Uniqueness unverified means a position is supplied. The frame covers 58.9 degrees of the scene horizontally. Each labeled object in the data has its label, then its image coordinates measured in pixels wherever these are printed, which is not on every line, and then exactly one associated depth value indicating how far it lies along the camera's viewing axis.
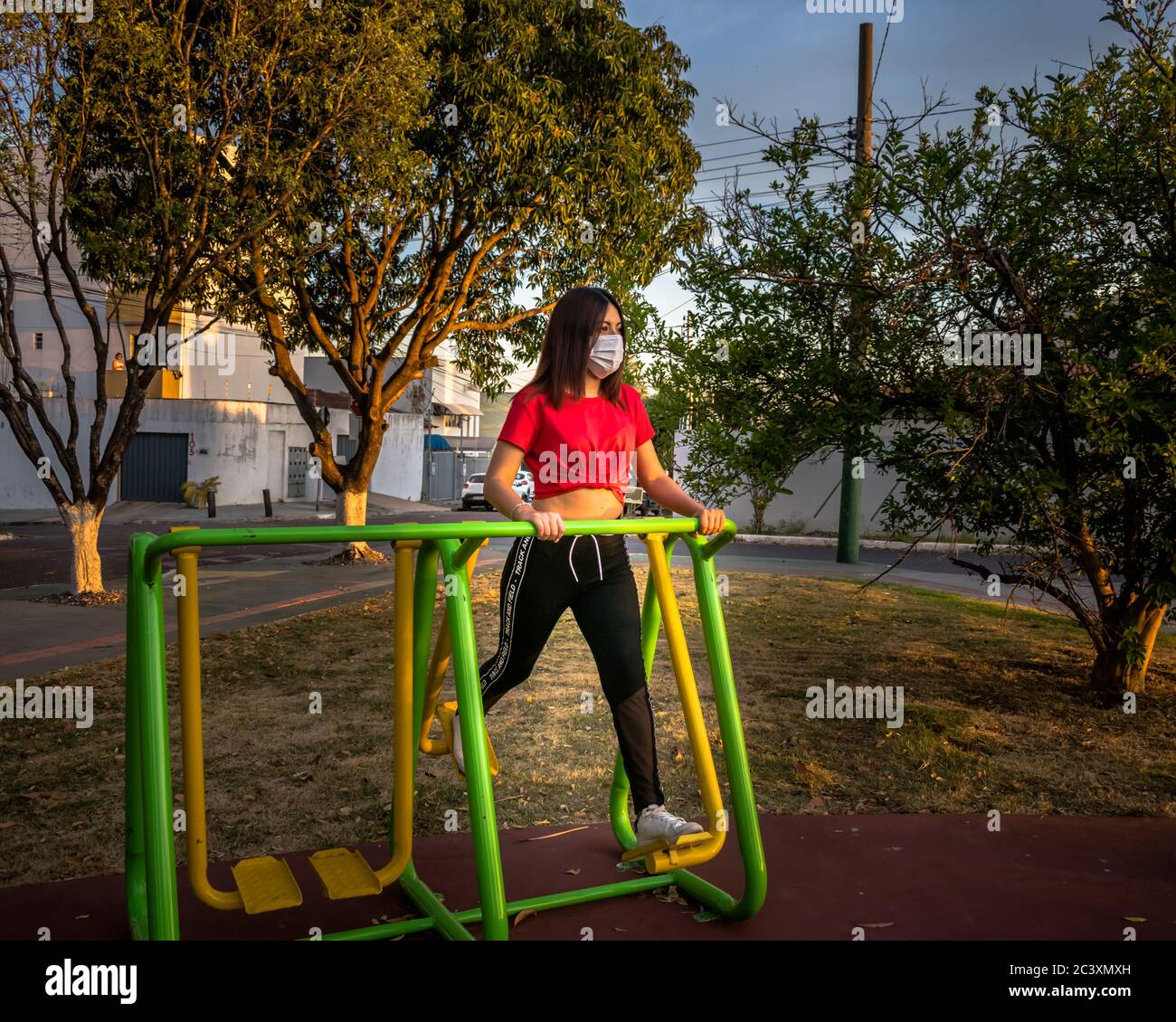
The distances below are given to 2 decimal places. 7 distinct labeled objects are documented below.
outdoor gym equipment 2.52
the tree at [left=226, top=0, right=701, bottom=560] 12.07
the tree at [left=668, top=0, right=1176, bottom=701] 5.32
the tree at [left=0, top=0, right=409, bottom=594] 9.76
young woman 3.20
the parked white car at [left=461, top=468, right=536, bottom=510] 30.75
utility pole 14.77
